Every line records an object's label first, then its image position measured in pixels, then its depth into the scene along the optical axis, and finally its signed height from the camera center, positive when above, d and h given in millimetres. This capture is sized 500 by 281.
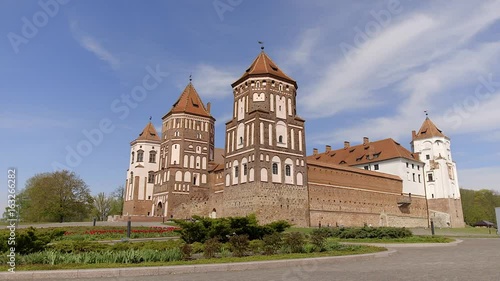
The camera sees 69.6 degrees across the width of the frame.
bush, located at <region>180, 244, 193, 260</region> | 10961 -1055
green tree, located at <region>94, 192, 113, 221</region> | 75312 +2125
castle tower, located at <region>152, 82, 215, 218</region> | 51625 +8358
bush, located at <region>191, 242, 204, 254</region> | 12350 -1089
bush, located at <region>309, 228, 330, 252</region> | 13249 -959
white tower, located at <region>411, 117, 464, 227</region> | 60062 +6503
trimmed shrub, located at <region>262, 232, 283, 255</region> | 12576 -983
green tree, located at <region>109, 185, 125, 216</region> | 78000 +2820
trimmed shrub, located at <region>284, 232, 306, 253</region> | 12891 -965
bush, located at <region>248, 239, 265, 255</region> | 12866 -1103
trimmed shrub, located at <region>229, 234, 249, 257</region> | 11941 -949
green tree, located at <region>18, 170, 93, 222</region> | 49781 +2406
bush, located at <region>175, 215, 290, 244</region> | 14570 -523
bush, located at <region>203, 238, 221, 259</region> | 11586 -1048
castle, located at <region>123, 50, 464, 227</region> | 40000 +6025
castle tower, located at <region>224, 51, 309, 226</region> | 38594 +7221
